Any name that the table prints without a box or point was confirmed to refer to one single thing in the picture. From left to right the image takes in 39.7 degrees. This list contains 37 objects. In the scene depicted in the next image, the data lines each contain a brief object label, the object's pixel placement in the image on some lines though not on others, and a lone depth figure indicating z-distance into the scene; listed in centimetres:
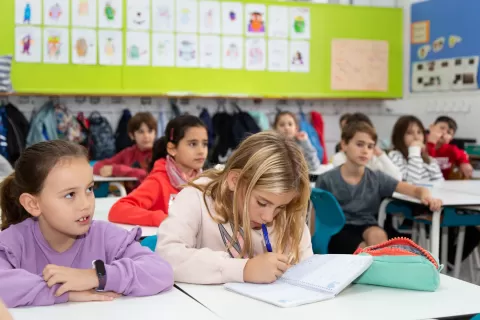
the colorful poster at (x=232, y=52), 708
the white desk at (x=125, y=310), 145
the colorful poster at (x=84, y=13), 650
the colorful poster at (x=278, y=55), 731
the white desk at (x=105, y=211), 261
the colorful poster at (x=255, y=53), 719
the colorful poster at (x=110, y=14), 660
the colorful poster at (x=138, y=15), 670
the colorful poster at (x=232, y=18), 706
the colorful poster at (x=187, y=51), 691
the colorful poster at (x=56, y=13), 640
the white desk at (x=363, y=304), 148
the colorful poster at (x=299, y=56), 741
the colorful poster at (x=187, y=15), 688
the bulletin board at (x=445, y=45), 660
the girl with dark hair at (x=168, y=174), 280
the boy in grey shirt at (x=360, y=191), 361
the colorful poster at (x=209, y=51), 701
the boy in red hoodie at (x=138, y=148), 510
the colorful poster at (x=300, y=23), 738
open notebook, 158
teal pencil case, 170
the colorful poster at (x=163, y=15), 679
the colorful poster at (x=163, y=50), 679
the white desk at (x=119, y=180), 470
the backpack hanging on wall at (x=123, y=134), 662
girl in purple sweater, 154
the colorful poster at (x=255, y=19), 717
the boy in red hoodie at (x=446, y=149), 545
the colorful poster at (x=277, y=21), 729
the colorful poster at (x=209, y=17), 698
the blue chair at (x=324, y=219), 322
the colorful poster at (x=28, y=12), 629
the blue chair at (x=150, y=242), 203
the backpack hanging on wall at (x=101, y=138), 651
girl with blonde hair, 176
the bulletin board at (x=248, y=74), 638
